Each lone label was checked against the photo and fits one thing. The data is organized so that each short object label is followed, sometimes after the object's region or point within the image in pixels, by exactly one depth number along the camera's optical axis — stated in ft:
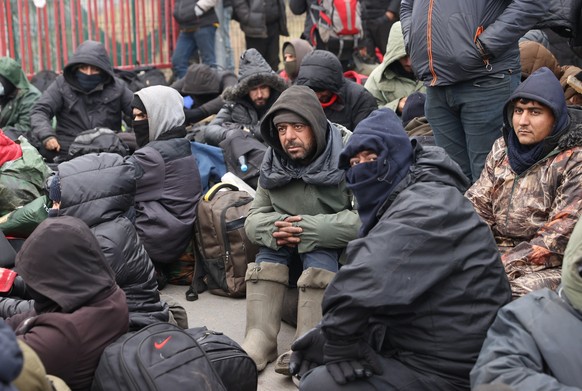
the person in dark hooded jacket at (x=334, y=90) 23.15
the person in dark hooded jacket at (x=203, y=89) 29.48
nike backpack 12.31
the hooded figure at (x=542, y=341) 10.39
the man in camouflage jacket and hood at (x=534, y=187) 14.37
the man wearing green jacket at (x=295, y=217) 17.08
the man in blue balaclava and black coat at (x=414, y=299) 11.60
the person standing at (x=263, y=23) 35.12
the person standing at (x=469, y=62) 18.16
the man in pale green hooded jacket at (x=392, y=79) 24.91
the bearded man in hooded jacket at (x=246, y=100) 24.98
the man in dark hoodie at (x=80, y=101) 27.35
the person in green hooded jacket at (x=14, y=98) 29.00
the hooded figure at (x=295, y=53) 28.76
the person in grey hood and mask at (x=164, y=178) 20.99
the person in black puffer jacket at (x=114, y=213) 16.42
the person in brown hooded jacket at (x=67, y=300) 12.26
